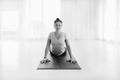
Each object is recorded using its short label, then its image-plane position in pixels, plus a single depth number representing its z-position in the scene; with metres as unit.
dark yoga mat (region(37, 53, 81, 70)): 2.23
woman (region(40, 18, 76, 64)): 2.75
